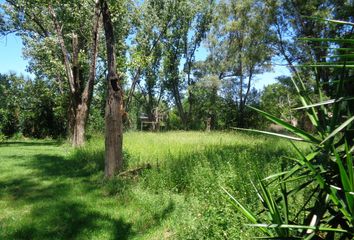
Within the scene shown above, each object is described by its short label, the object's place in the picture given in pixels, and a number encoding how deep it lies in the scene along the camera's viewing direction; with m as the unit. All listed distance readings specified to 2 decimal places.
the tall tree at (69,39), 15.26
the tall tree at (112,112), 7.95
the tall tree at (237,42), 26.19
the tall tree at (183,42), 34.36
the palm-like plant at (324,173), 2.05
